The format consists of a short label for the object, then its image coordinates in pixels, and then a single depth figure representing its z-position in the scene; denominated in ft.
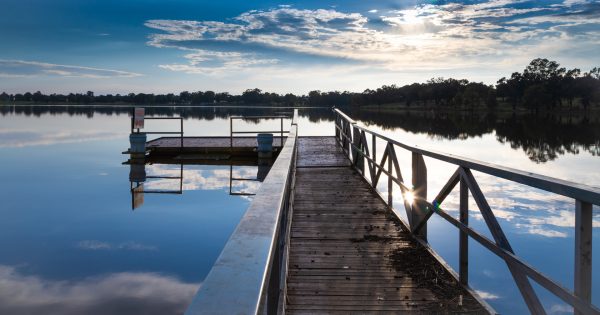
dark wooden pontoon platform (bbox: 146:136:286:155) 75.41
